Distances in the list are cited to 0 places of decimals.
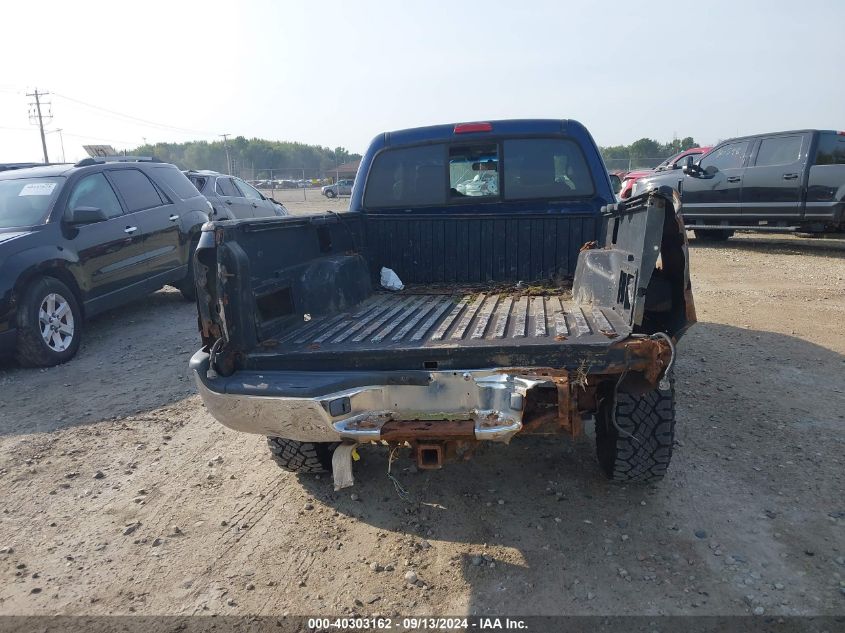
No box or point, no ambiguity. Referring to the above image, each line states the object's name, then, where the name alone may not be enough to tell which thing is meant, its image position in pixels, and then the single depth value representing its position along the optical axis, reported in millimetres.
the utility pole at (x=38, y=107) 51000
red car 13152
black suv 5414
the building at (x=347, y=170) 59859
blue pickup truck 2510
